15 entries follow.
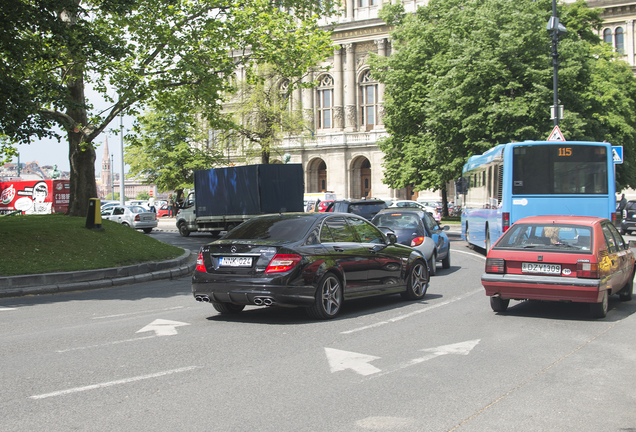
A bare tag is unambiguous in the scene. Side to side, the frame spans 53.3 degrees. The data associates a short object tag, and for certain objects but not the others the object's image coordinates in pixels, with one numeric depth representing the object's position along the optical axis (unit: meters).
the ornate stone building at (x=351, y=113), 67.06
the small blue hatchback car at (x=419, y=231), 14.78
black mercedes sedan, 8.32
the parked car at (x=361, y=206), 23.22
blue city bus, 15.72
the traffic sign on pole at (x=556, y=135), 20.20
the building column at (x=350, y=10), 68.56
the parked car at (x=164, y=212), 66.47
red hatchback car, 8.66
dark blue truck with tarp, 27.00
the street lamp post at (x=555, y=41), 21.86
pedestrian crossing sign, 21.19
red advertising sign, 52.97
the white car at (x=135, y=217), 35.72
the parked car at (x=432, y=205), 47.35
